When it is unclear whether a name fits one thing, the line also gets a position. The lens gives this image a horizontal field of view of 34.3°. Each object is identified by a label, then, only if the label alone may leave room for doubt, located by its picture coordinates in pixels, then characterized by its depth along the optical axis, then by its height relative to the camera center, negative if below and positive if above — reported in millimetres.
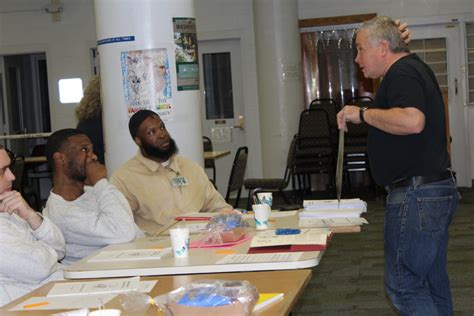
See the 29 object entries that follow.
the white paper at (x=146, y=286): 2298 -568
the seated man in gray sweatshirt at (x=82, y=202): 3244 -432
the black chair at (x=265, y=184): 7496 -901
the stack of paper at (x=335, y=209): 3393 -542
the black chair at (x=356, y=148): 9812 -774
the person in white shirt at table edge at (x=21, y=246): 2613 -493
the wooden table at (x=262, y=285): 2027 -565
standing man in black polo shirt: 3113 -365
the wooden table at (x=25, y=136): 10242 -398
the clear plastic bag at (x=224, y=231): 3002 -537
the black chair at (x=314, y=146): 9820 -717
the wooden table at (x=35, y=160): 8852 -625
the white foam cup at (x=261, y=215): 3305 -525
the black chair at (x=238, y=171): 6723 -688
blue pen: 3025 -554
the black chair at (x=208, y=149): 8214 -626
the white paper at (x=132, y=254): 2787 -571
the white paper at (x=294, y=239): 2761 -544
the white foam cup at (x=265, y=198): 3774 -518
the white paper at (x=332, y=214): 3377 -550
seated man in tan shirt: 4121 -448
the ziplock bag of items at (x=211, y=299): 1752 -473
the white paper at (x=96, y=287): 2316 -566
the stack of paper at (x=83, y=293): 2180 -568
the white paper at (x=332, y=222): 3214 -564
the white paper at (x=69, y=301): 2158 -568
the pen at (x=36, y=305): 2202 -570
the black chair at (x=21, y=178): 7927 -774
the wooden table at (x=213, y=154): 7750 -610
